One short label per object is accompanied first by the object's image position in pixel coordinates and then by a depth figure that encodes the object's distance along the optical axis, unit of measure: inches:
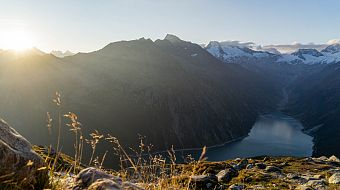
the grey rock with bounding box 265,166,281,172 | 1307.8
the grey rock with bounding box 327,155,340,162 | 1867.6
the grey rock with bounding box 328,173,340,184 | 829.4
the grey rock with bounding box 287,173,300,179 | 1082.1
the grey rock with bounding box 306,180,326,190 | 780.4
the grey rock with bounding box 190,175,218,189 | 700.7
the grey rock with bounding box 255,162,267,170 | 1412.9
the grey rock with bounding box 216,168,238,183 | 942.8
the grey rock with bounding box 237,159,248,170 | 1468.0
